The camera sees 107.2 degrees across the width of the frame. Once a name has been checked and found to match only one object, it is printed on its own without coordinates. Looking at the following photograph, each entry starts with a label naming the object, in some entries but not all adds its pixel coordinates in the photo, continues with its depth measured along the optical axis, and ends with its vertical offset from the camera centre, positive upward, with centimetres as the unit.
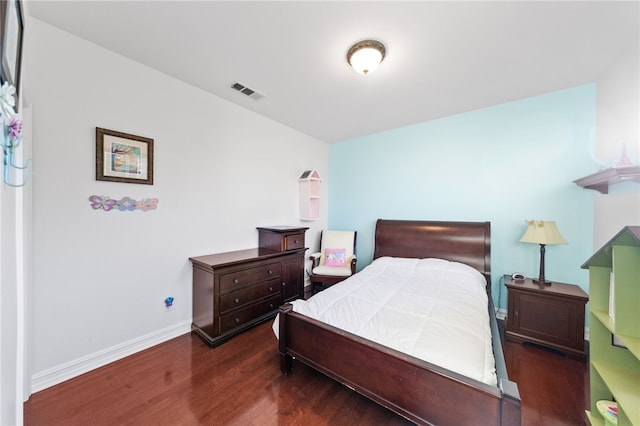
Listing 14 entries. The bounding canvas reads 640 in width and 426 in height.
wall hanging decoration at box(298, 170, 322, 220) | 380 +28
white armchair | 333 -75
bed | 112 -95
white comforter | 135 -77
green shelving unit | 113 -58
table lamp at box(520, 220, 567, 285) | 234 -22
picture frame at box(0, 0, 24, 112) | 66 +54
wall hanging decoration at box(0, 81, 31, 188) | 71 +26
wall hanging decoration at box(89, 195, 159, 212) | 195 +4
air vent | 250 +131
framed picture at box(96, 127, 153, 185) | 196 +44
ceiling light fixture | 185 +125
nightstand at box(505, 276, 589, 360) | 214 -98
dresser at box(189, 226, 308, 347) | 232 -83
